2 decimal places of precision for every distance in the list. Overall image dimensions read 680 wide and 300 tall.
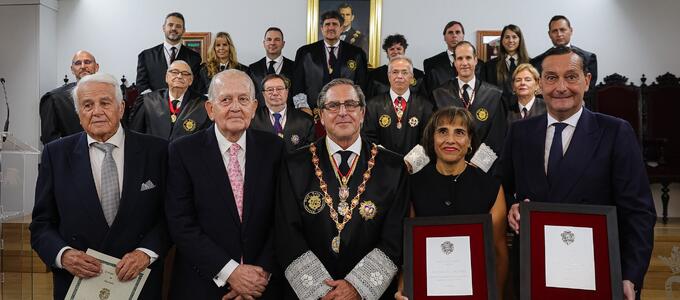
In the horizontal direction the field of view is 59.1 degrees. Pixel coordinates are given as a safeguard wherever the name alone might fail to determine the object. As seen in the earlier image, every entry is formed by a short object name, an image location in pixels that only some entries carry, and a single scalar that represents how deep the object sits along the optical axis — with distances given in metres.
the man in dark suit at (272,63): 6.14
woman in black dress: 2.54
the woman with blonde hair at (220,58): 6.21
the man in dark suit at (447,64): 6.18
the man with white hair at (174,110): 4.63
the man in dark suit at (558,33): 5.77
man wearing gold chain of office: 2.40
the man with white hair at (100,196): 2.46
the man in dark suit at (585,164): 2.35
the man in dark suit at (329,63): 5.95
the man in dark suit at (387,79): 6.12
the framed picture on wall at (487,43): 7.23
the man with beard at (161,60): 6.32
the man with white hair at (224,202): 2.46
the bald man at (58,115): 5.39
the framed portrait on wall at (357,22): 7.32
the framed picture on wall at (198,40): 7.57
